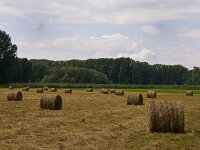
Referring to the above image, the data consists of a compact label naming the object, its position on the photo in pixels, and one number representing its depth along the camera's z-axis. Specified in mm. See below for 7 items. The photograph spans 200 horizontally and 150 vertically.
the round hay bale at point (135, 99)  29938
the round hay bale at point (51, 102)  25078
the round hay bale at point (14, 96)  32531
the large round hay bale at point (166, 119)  15484
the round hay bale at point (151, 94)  41844
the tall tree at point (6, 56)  91438
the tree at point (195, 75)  162262
